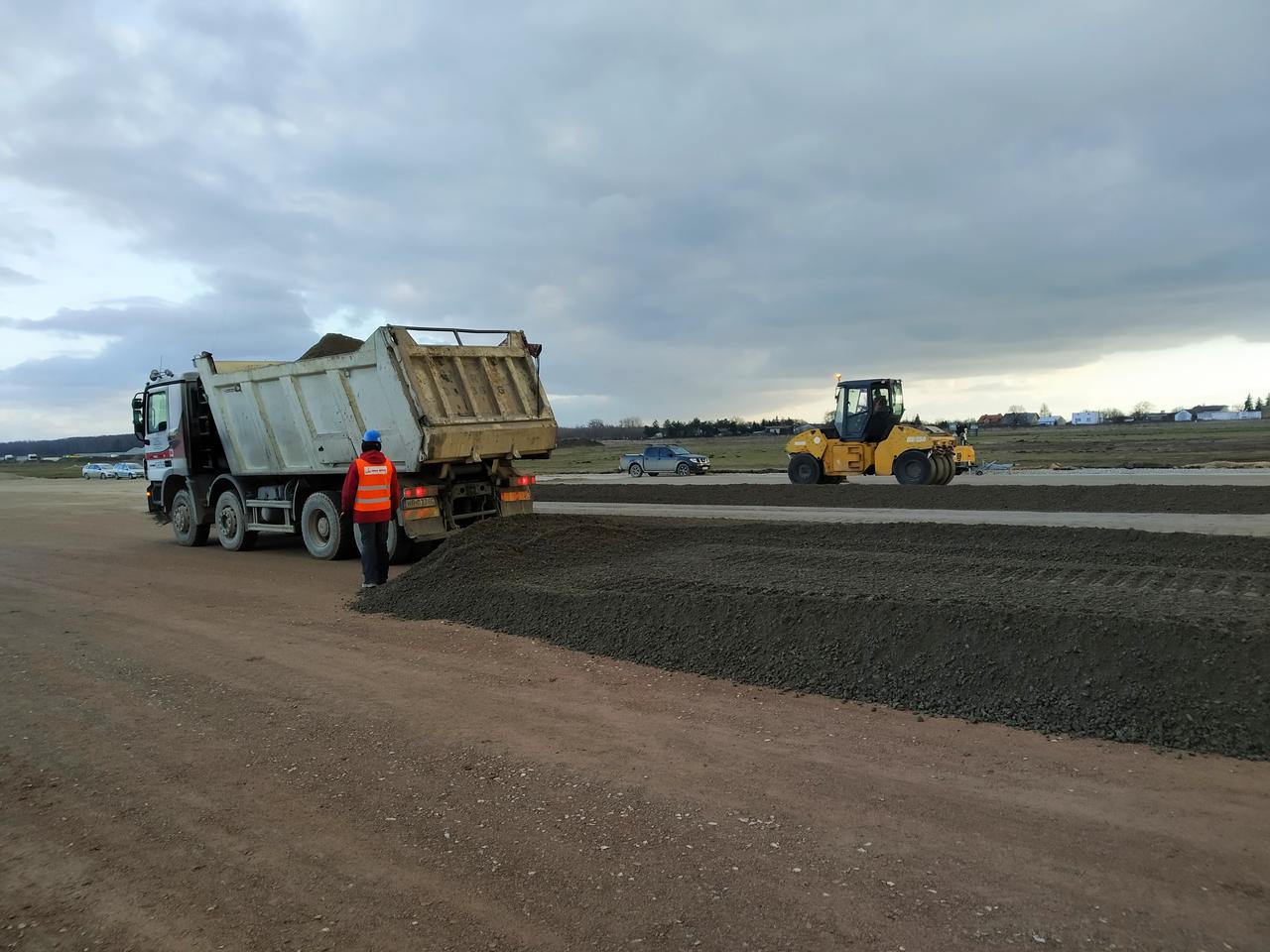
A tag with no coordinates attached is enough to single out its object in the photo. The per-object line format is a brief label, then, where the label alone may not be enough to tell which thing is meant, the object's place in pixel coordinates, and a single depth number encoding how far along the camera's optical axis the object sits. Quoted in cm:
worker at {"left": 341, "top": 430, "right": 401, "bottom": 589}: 1033
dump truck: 1160
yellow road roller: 2333
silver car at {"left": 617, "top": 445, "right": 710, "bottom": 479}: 3816
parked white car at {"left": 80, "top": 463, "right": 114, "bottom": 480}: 6197
